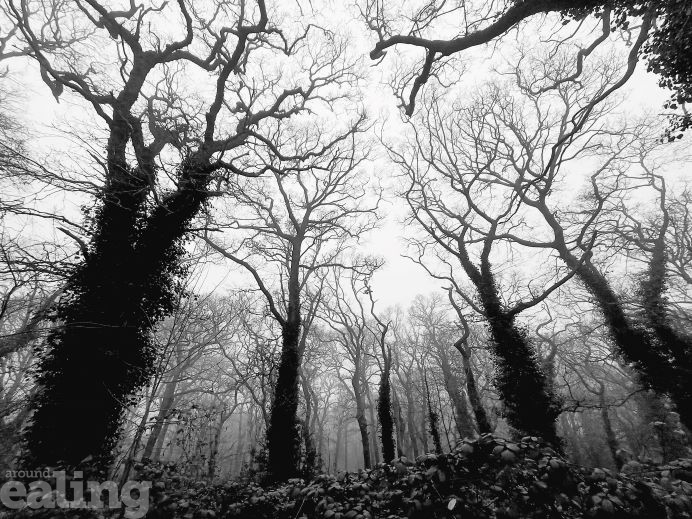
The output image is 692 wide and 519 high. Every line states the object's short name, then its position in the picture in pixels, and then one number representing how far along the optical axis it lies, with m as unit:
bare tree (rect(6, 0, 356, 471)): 4.89
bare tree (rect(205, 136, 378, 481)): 8.85
